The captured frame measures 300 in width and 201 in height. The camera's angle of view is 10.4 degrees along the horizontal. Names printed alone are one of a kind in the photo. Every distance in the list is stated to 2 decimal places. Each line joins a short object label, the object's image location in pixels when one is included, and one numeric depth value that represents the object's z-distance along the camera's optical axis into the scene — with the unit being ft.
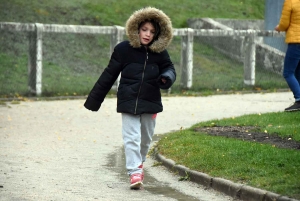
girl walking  53.35
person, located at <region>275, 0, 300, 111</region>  86.50
